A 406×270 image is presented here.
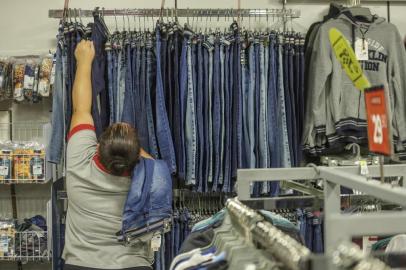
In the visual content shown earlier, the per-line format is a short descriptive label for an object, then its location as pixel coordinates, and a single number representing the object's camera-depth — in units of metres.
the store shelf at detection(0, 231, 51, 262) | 2.78
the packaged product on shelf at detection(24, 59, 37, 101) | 2.82
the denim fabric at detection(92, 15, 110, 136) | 2.63
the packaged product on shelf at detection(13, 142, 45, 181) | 2.75
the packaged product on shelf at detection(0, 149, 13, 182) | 2.74
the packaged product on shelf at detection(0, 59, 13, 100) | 2.83
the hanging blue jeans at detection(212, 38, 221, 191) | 2.70
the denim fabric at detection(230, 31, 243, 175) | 2.71
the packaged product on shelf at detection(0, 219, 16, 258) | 2.76
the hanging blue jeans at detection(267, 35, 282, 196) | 2.74
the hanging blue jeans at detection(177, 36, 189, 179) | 2.70
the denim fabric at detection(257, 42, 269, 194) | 2.71
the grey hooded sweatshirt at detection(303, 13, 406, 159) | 2.78
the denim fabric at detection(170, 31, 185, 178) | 2.70
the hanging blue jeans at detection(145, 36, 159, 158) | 2.68
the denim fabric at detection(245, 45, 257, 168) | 2.71
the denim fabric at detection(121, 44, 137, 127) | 2.66
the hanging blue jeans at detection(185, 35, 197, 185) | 2.68
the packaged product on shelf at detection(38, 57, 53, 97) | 2.83
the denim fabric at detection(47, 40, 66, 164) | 2.67
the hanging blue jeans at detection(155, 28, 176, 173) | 2.64
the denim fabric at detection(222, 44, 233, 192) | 2.71
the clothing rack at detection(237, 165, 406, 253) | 0.88
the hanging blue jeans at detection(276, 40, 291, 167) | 2.72
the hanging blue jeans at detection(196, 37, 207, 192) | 2.70
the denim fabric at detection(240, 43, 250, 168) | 2.72
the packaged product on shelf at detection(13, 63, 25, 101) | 2.84
